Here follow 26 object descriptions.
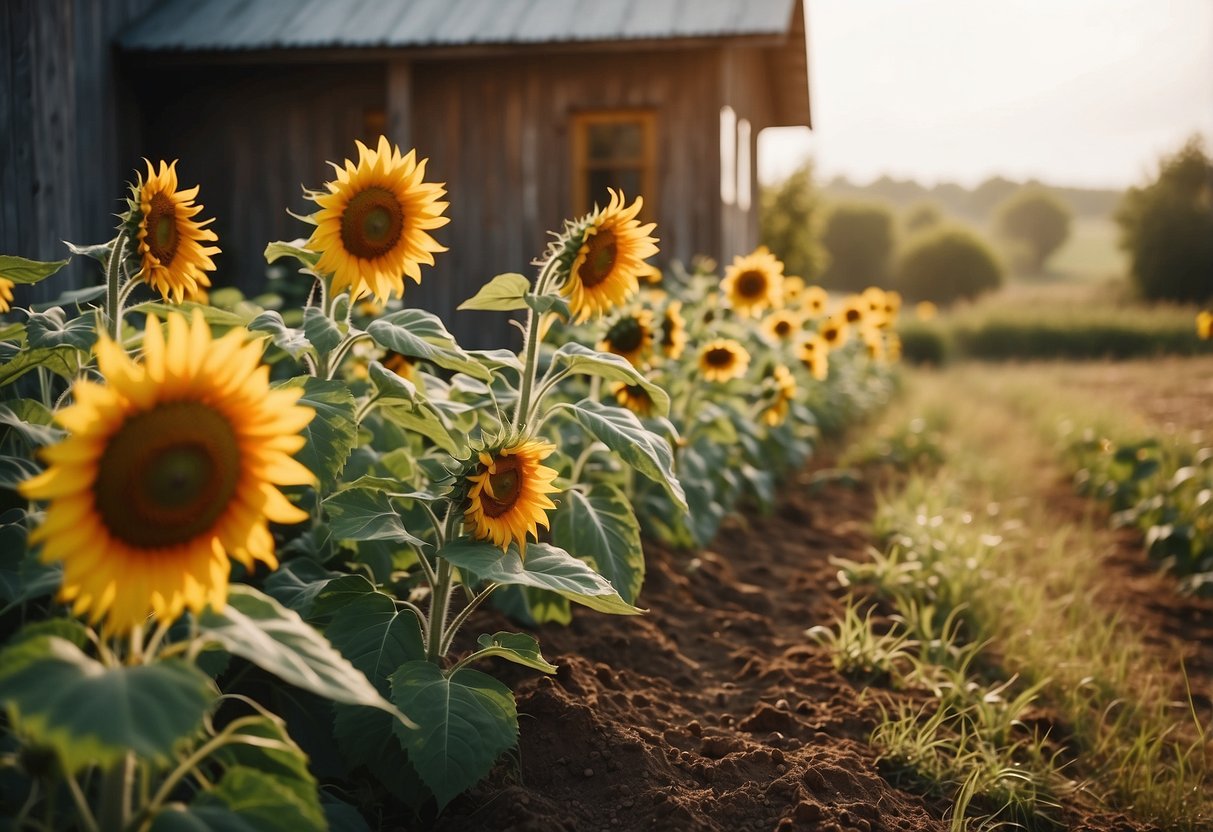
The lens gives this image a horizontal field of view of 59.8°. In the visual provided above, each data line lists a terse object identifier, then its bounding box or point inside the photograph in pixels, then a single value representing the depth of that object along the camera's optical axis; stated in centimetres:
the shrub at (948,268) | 3344
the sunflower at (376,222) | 209
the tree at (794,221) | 1977
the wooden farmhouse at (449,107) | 796
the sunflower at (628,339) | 317
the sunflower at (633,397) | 323
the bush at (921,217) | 4425
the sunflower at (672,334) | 382
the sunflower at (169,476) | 117
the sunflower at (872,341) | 739
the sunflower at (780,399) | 461
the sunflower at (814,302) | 694
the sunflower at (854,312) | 717
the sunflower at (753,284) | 492
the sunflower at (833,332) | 662
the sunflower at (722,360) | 406
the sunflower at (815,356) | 541
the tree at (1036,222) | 5762
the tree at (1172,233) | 2492
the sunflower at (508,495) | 193
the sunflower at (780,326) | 560
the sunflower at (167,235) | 202
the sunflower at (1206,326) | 597
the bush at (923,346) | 1930
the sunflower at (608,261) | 227
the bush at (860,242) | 3969
